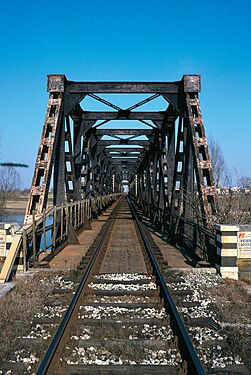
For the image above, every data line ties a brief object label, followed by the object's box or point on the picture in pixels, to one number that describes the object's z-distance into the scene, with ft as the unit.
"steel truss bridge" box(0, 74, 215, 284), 32.01
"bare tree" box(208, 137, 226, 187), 105.29
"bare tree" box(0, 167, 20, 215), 75.46
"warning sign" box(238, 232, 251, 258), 25.40
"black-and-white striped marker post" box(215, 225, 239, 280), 24.04
